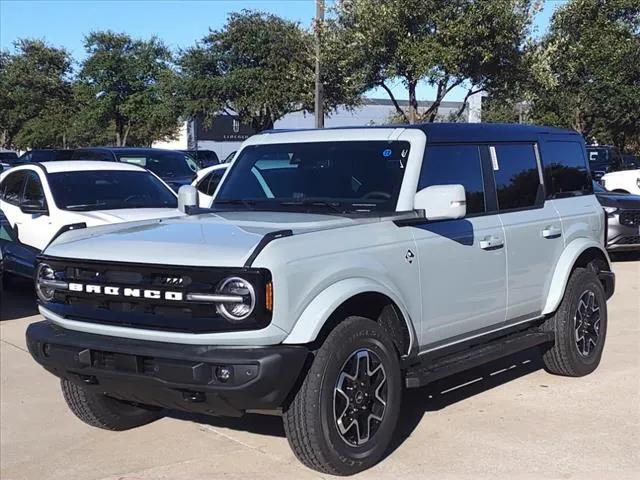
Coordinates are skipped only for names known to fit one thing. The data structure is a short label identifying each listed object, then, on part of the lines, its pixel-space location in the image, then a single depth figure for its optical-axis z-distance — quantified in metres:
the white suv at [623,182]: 15.48
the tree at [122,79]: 40.62
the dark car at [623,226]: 12.60
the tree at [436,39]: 21.42
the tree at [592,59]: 24.62
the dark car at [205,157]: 29.45
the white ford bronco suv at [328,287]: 3.96
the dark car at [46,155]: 24.00
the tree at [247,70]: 34.34
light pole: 20.77
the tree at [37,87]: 45.62
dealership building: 58.28
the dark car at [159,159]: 15.58
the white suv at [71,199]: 9.03
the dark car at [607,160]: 27.61
